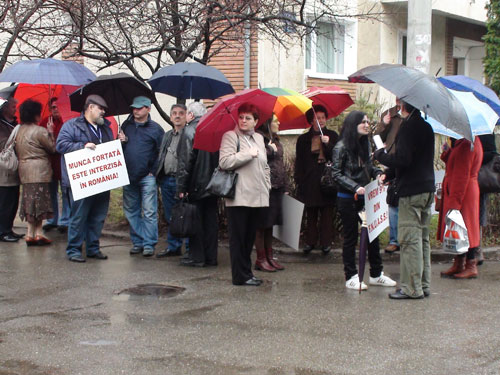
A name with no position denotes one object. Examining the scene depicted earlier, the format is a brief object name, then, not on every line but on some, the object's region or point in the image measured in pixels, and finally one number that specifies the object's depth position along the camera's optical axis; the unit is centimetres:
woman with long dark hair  737
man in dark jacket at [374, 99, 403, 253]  891
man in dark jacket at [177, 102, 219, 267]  827
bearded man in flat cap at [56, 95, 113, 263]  874
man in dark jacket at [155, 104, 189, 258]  895
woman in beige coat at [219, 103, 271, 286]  741
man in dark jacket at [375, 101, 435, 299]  680
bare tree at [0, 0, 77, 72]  816
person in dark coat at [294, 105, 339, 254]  898
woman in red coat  759
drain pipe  1480
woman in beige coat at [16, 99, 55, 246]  955
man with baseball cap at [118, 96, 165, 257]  919
